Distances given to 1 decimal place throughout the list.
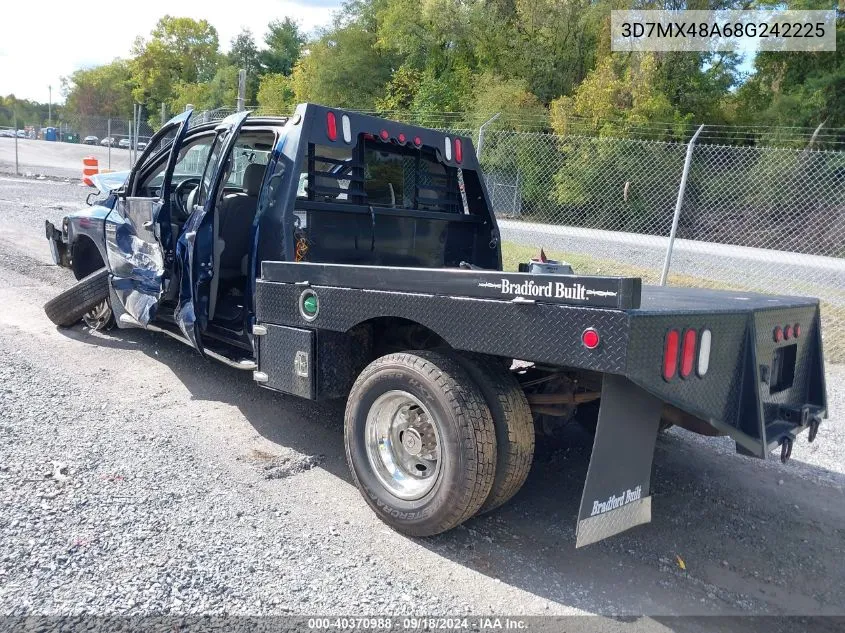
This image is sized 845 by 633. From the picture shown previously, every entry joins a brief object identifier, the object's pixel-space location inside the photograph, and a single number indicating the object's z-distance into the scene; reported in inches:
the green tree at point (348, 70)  1459.2
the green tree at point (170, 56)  2808.1
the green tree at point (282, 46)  2140.7
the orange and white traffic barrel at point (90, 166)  811.4
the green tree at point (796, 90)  977.5
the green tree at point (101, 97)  2928.2
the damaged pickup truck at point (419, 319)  112.2
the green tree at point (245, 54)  2187.5
